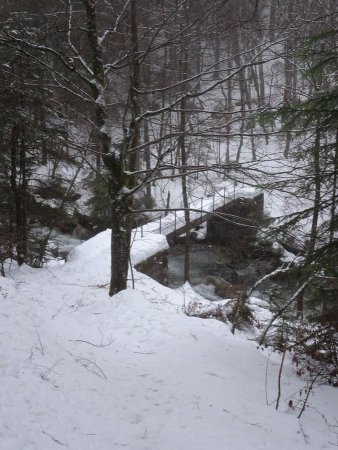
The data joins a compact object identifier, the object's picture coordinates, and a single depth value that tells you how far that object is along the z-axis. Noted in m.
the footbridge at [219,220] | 17.28
